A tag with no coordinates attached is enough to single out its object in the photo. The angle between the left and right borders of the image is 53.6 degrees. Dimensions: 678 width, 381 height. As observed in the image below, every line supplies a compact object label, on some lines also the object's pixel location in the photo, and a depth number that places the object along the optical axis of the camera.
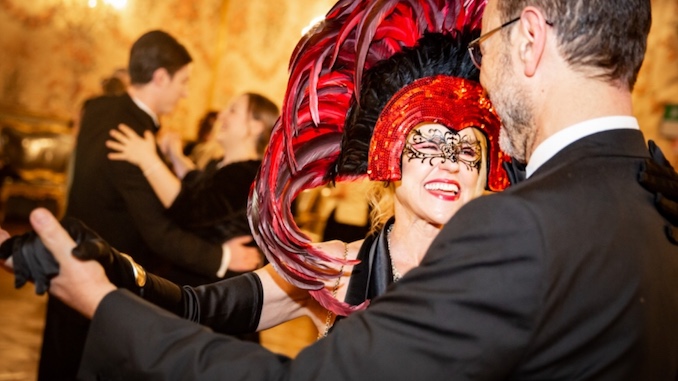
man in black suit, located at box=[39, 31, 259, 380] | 3.32
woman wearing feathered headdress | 2.07
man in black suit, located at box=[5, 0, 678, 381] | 1.18
